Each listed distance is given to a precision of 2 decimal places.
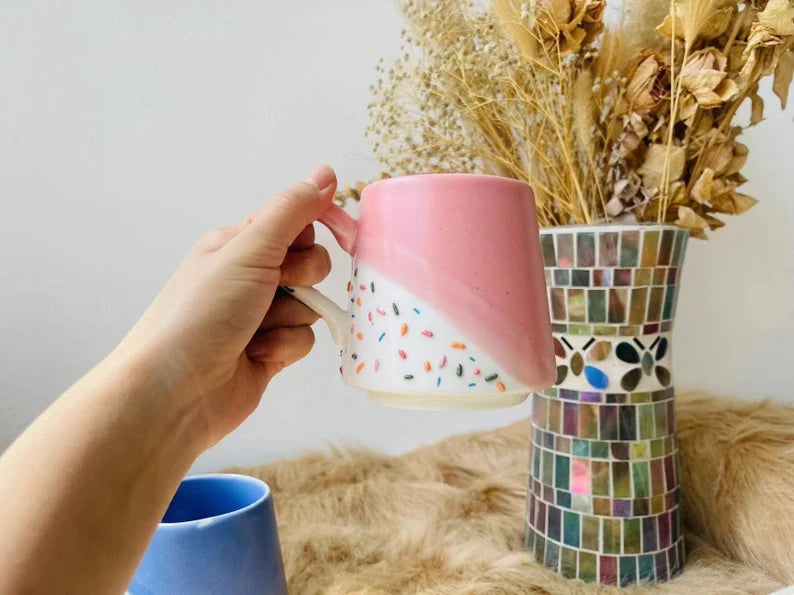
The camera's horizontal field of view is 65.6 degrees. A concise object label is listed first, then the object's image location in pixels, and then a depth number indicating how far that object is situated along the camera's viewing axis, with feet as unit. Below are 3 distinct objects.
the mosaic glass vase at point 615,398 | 1.82
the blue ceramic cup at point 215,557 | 1.34
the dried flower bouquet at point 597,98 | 1.75
